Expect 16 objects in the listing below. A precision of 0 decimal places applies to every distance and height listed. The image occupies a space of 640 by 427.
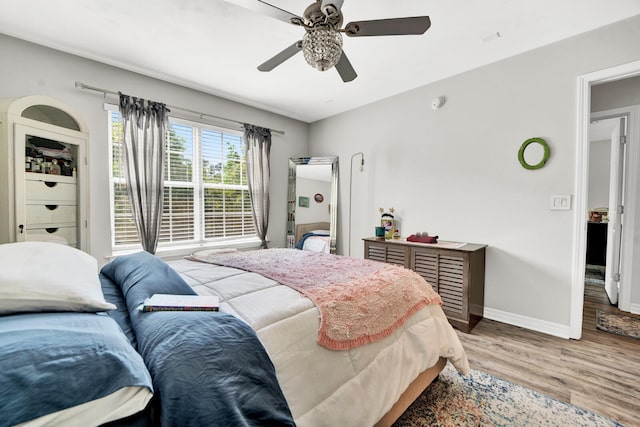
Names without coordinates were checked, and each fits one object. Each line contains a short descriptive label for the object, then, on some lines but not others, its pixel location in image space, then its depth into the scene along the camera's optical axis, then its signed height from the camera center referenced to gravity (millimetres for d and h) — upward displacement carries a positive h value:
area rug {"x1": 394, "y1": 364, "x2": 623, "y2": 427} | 1507 -1151
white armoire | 2008 +254
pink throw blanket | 1189 -425
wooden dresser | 2584 -634
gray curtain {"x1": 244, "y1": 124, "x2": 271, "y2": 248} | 3893 +494
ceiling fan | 1498 +1030
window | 2939 +215
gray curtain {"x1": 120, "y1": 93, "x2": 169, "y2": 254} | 2883 +471
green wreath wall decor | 2526 +533
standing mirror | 4273 +47
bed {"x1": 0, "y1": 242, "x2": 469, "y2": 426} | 663 -454
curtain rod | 2619 +1132
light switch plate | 2429 +65
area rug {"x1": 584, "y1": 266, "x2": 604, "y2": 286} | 4199 -1076
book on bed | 967 -360
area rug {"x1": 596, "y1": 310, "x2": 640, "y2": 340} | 2510 -1099
